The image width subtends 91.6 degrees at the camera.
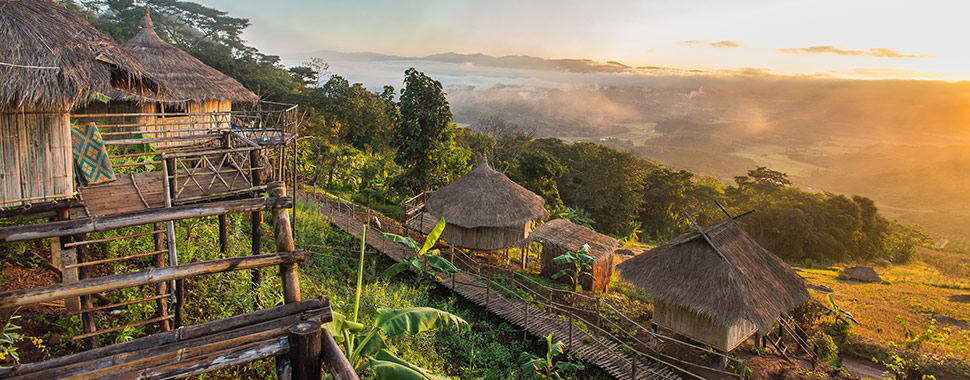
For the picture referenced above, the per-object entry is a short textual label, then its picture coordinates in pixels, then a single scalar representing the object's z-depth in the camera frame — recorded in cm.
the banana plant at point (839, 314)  1171
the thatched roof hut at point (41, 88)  498
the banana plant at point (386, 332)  386
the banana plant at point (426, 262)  873
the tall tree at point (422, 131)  1691
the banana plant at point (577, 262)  1227
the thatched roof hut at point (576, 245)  1350
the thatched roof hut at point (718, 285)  930
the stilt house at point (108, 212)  270
